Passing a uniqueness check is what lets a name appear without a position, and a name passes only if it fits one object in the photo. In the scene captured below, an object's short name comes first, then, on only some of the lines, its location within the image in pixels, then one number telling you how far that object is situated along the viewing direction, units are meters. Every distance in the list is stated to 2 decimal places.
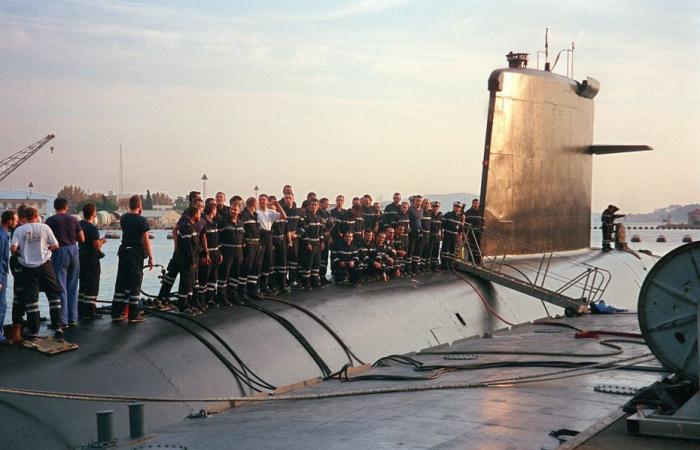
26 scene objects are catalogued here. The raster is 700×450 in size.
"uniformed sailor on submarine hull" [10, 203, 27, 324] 9.39
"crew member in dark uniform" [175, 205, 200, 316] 11.01
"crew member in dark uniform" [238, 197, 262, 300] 12.24
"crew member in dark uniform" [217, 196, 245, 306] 11.85
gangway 15.74
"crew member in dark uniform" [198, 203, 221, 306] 11.44
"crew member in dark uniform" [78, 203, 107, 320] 10.63
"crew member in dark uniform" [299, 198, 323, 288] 13.87
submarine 8.36
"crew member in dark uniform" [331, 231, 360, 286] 14.80
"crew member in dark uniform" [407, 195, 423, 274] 17.02
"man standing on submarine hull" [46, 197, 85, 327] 10.03
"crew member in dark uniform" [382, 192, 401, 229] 16.67
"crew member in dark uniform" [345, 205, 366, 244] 14.93
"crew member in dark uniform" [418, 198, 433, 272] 17.17
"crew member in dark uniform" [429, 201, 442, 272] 17.50
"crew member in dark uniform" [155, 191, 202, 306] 11.29
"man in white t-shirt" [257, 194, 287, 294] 12.68
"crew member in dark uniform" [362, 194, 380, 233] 16.06
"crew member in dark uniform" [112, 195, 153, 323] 10.41
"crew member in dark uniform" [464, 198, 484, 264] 17.23
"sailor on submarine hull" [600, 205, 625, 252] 23.89
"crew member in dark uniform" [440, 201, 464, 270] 17.52
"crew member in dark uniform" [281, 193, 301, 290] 13.44
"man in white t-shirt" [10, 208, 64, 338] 9.28
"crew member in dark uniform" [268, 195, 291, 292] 13.02
